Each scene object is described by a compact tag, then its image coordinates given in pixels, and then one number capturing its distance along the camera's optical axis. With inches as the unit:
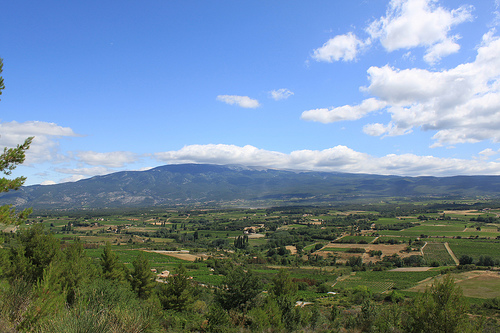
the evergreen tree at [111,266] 1173.7
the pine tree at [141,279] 1215.1
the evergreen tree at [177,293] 1107.3
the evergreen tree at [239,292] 1155.3
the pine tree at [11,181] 492.4
